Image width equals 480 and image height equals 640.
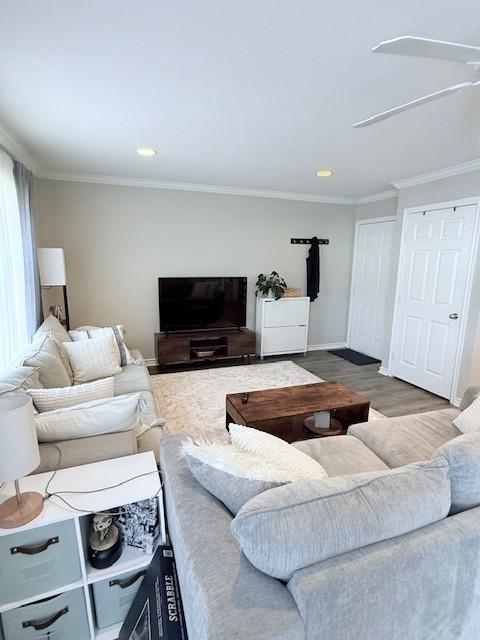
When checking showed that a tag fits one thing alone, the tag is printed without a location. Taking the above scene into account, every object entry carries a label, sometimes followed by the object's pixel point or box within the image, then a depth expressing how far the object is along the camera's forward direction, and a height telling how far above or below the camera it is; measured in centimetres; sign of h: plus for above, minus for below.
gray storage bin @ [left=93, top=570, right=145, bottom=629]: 123 -127
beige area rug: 297 -142
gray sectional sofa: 74 -79
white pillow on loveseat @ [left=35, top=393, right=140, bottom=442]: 135 -67
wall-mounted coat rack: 500 +36
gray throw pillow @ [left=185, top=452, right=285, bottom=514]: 99 -70
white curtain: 247 -13
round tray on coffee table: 235 -120
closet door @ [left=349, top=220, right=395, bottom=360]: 472 -32
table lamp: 103 -63
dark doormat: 481 -141
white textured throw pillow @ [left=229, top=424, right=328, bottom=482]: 118 -74
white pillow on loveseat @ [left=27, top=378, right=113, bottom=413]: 159 -70
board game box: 108 -118
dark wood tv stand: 417 -111
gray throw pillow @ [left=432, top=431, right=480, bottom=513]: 104 -67
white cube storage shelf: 109 -106
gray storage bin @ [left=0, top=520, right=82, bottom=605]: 108 -102
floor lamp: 331 -8
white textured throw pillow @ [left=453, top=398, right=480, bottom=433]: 186 -87
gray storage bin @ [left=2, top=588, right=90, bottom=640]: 113 -127
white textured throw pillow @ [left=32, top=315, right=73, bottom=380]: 260 -64
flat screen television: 435 -56
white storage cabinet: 476 -90
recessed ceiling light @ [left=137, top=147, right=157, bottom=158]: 293 +100
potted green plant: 469 -31
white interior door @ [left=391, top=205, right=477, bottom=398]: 338 -31
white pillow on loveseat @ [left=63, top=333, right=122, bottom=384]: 270 -84
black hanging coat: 507 -7
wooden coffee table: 232 -107
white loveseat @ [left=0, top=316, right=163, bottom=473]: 134 -78
